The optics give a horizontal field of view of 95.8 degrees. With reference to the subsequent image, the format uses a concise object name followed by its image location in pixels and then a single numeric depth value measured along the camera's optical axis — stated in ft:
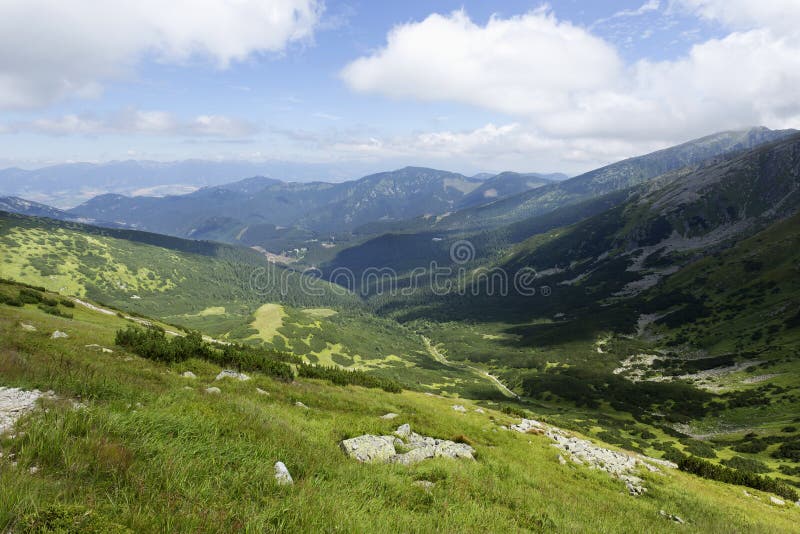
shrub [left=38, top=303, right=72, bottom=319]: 120.37
